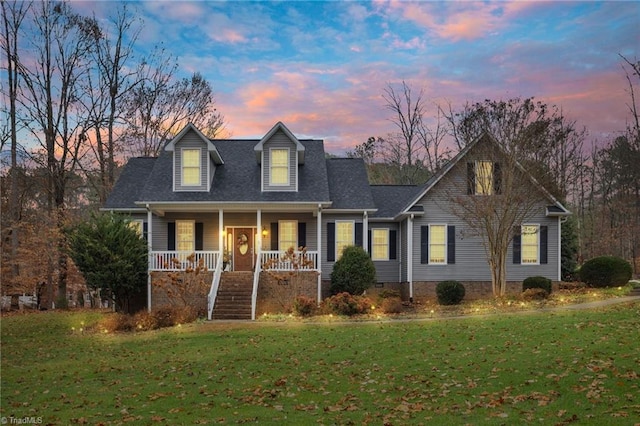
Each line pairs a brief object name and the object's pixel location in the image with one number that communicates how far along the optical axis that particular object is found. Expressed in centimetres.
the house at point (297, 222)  2275
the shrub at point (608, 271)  2236
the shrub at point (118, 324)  1867
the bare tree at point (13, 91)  2789
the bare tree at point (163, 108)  3509
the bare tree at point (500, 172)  2108
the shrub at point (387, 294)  2294
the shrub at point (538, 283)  2216
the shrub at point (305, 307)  1972
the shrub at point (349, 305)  1958
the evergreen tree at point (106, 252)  2012
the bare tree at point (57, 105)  2877
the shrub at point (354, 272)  2227
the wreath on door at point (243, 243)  2500
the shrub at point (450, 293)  2175
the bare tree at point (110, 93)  3184
